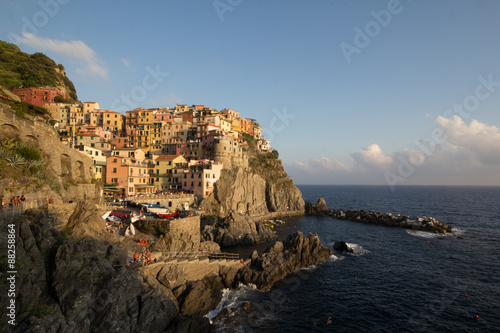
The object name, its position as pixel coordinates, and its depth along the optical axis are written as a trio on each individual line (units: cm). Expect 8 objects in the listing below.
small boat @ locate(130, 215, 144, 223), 3553
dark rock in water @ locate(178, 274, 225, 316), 2438
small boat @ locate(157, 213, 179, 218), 3816
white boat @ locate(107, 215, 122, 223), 3517
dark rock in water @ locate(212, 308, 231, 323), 2386
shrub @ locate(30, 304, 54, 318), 1571
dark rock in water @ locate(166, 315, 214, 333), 2061
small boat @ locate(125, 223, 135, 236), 3311
